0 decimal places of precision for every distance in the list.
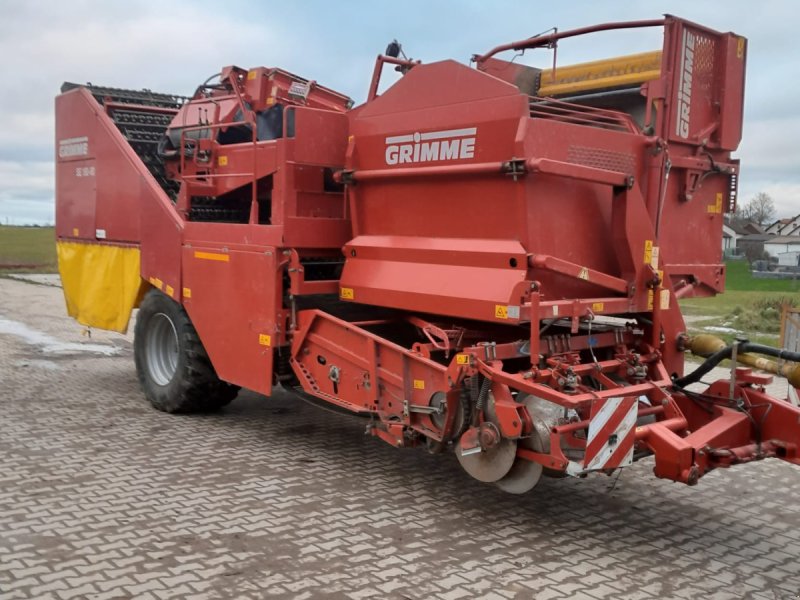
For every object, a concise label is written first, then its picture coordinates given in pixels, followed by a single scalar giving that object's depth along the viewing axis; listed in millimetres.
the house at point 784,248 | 48750
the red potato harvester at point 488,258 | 4441
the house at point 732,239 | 64106
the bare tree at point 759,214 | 77375
